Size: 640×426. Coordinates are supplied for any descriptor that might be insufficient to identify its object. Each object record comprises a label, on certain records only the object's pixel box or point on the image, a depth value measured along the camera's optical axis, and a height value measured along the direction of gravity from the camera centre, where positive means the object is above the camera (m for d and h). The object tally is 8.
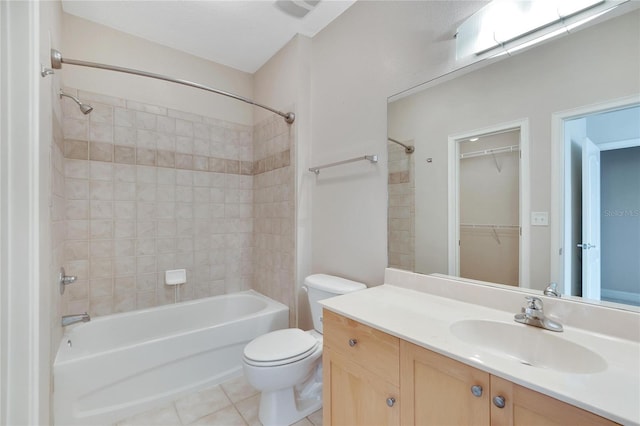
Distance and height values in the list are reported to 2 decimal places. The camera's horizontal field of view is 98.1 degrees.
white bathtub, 1.52 -0.91
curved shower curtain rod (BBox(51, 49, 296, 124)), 1.40 +0.87
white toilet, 1.45 -0.81
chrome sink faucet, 0.96 -0.37
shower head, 1.63 +0.63
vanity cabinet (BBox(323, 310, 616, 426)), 0.69 -0.54
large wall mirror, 0.93 +0.18
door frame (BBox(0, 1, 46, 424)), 0.79 +0.00
